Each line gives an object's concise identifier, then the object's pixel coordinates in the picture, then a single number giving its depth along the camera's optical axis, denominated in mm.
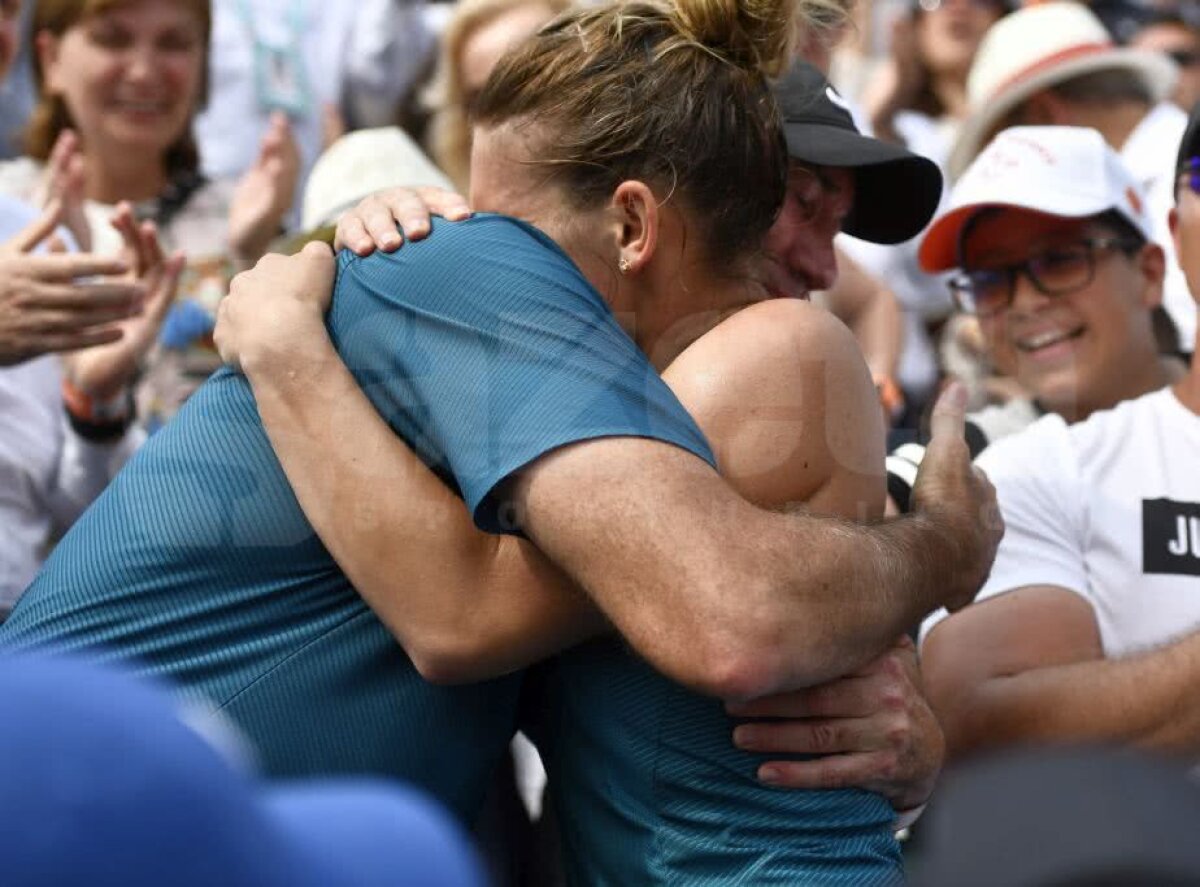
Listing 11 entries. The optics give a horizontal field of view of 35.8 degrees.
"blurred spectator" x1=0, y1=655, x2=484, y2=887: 954
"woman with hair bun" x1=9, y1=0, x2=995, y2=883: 1972
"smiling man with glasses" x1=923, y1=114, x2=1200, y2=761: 2770
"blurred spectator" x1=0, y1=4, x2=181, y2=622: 3508
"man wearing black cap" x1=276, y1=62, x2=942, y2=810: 2201
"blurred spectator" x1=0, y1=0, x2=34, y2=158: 4879
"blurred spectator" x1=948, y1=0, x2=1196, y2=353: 4785
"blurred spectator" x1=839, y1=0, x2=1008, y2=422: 5910
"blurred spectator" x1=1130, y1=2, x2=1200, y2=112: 6340
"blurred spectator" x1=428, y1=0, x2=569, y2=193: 4582
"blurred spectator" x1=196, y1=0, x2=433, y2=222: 5203
